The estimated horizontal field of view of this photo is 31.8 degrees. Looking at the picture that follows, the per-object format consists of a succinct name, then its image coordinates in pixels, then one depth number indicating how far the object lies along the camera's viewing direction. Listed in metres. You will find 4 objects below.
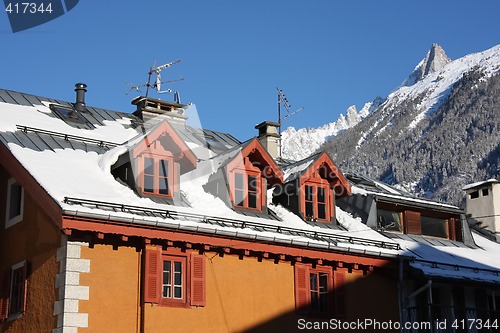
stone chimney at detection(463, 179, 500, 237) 35.19
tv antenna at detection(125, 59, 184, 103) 31.31
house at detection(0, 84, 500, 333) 20.77
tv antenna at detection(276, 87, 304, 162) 31.73
